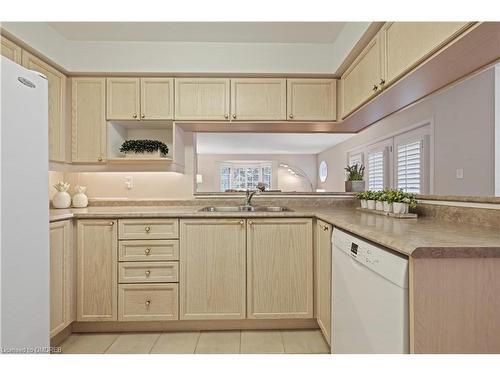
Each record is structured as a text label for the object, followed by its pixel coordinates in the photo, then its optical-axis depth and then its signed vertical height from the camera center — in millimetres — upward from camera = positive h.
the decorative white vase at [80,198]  2664 -124
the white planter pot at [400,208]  1839 -141
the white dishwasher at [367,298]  1001 -463
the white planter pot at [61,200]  2553 -136
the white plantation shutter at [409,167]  1967 +132
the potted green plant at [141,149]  2617 +316
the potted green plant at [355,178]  2857 +66
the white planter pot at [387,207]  1925 -141
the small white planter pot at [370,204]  2230 -143
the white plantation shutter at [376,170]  2508 +134
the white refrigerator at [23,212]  1235 -125
